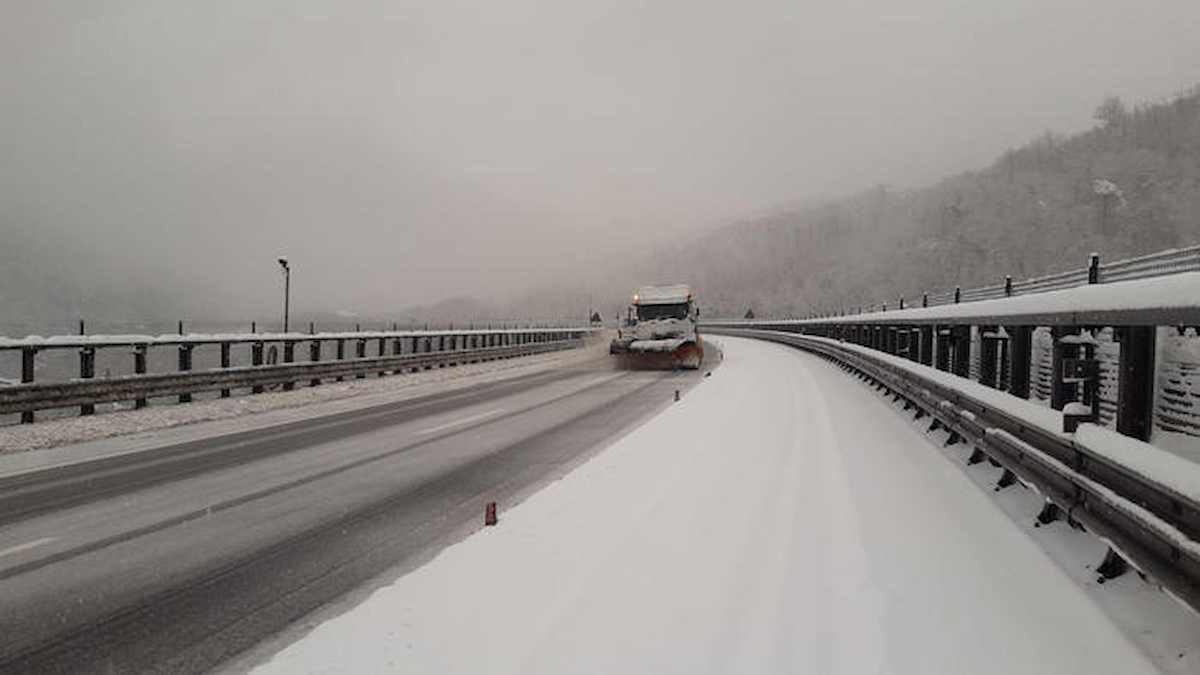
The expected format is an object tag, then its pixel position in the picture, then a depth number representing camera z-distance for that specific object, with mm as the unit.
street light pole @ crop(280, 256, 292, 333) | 38691
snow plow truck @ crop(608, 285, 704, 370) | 29438
